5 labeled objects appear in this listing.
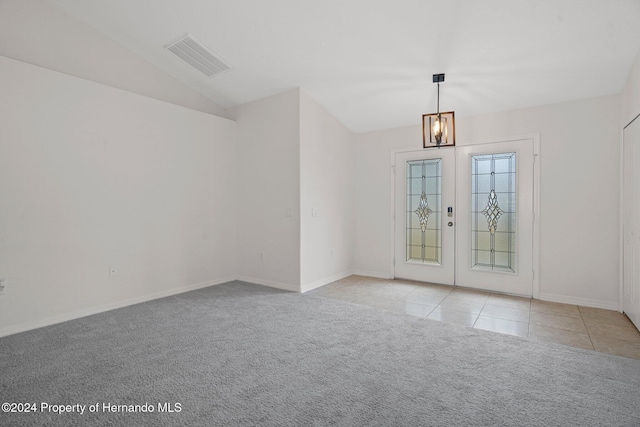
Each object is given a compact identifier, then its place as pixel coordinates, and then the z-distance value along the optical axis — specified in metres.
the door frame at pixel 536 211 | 4.18
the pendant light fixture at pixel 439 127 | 3.37
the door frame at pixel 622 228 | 3.60
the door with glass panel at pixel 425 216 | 4.89
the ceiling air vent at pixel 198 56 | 3.89
